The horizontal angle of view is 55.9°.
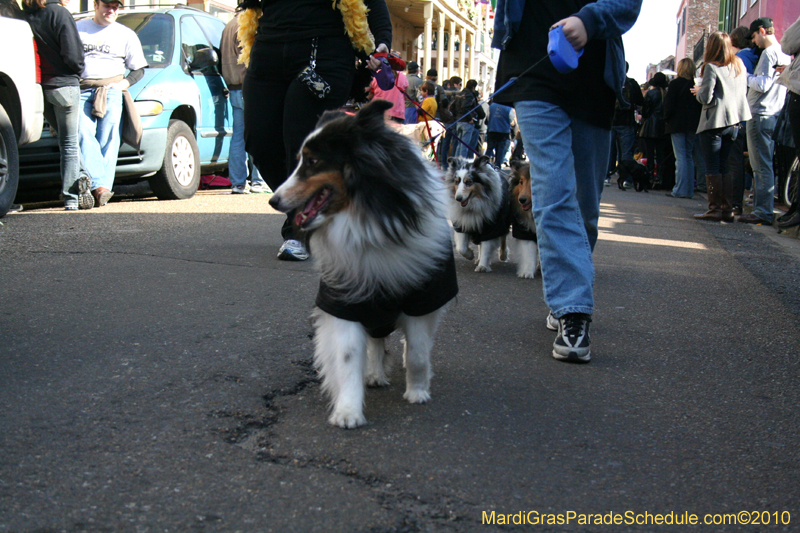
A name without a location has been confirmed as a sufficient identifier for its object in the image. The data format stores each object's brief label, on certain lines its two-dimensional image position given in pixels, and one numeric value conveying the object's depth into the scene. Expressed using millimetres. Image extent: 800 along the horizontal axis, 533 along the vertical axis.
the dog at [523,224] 5738
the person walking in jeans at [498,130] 15000
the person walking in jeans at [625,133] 15062
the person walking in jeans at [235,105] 9367
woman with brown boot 8711
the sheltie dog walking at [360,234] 2615
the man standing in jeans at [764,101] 8211
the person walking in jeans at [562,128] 3484
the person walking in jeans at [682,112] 12273
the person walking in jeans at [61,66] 7203
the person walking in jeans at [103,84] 7797
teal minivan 8336
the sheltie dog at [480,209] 6020
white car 6582
